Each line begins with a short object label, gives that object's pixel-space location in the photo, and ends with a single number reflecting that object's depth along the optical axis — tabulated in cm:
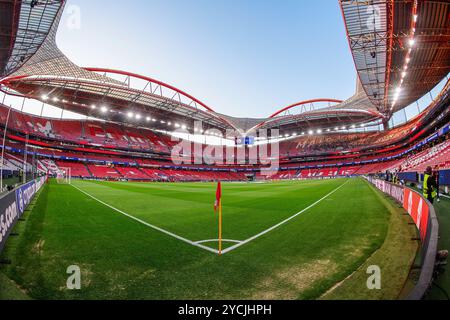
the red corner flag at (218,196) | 557
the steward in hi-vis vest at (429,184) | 1030
